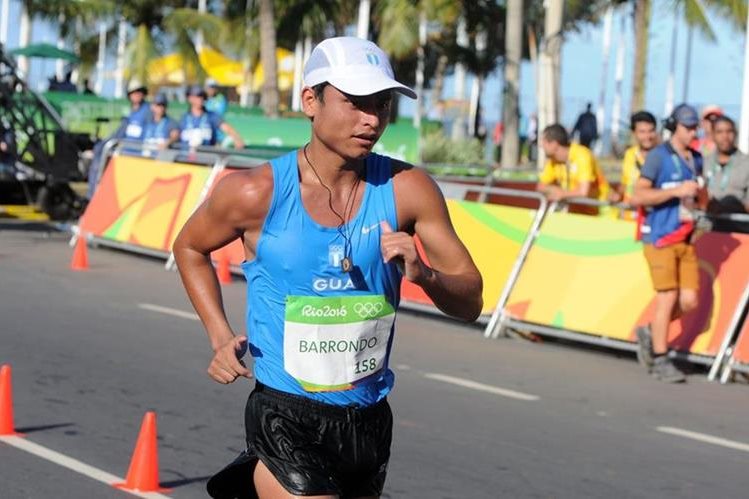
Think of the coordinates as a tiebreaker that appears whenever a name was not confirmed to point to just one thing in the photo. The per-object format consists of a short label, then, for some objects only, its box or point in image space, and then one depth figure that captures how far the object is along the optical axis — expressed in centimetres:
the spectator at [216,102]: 2660
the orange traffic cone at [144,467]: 778
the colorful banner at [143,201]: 1819
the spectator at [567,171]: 1433
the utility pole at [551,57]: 3119
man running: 477
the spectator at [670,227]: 1191
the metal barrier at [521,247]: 1416
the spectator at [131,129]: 2077
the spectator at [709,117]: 1415
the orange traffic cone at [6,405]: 890
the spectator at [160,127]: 2050
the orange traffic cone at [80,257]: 1750
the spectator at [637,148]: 1453
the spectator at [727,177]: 1288
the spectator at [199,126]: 2056
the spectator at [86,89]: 4032
